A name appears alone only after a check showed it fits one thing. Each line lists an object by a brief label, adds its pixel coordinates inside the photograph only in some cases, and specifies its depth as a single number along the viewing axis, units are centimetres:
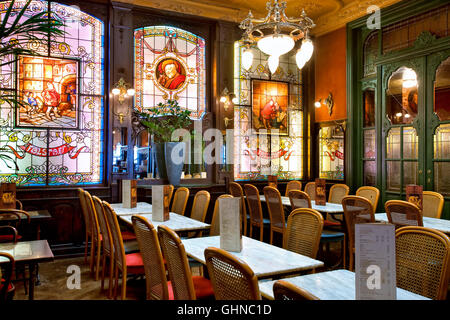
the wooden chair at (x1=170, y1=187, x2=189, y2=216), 459
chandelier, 364
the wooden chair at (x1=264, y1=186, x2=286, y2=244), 484
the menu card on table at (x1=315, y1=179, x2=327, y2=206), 492
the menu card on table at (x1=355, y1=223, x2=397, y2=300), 134
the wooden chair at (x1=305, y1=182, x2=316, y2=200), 596
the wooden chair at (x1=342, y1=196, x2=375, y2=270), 374
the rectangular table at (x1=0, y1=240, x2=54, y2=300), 250
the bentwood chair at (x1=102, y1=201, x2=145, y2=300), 302
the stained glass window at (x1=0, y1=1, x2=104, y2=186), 527
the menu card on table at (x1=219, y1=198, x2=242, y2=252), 237
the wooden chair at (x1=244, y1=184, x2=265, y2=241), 532
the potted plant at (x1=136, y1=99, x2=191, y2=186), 573
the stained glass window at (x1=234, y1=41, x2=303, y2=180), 680
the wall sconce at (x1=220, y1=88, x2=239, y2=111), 652
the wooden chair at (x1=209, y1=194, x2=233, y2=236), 355
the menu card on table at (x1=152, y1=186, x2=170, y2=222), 364
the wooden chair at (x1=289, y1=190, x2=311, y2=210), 450
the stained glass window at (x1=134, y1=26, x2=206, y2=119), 611
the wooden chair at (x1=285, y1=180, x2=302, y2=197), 651
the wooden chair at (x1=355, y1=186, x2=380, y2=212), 503
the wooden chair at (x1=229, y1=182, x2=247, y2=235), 566
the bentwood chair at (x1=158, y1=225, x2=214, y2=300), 183
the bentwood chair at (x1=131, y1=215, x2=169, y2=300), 223
